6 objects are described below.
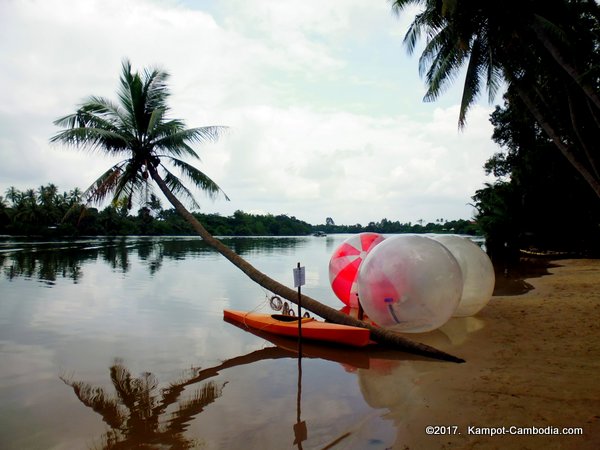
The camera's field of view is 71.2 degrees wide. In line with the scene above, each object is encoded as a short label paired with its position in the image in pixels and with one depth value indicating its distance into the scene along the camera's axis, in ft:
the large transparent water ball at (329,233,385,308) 40.11
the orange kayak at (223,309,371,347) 29.09
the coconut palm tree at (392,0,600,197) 45.16
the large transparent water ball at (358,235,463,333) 27.68
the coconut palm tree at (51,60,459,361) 41.01
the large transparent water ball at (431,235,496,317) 35.50
